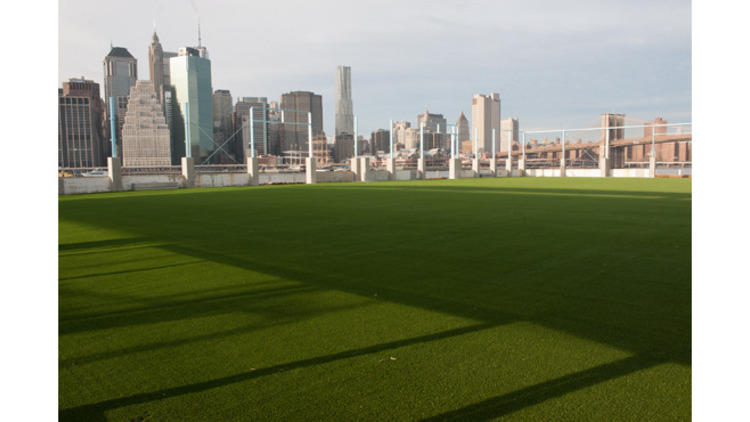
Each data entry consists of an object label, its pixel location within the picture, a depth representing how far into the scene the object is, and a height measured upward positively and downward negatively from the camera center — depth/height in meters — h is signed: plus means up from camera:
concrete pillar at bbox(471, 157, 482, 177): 54.25 +1.45
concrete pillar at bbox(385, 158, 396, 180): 46.91 +1.35
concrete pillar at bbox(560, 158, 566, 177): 54.41 +1.32
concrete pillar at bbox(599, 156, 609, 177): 51.09 +1.38
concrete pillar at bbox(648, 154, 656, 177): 48.59 +1.16
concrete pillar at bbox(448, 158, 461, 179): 51.81 +1.31
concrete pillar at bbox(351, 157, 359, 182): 44.22 +1.40
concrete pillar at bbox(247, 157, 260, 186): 37.59 +0.94
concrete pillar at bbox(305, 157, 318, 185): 40.25 +1.02
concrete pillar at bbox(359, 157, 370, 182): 43.69 +1.29
